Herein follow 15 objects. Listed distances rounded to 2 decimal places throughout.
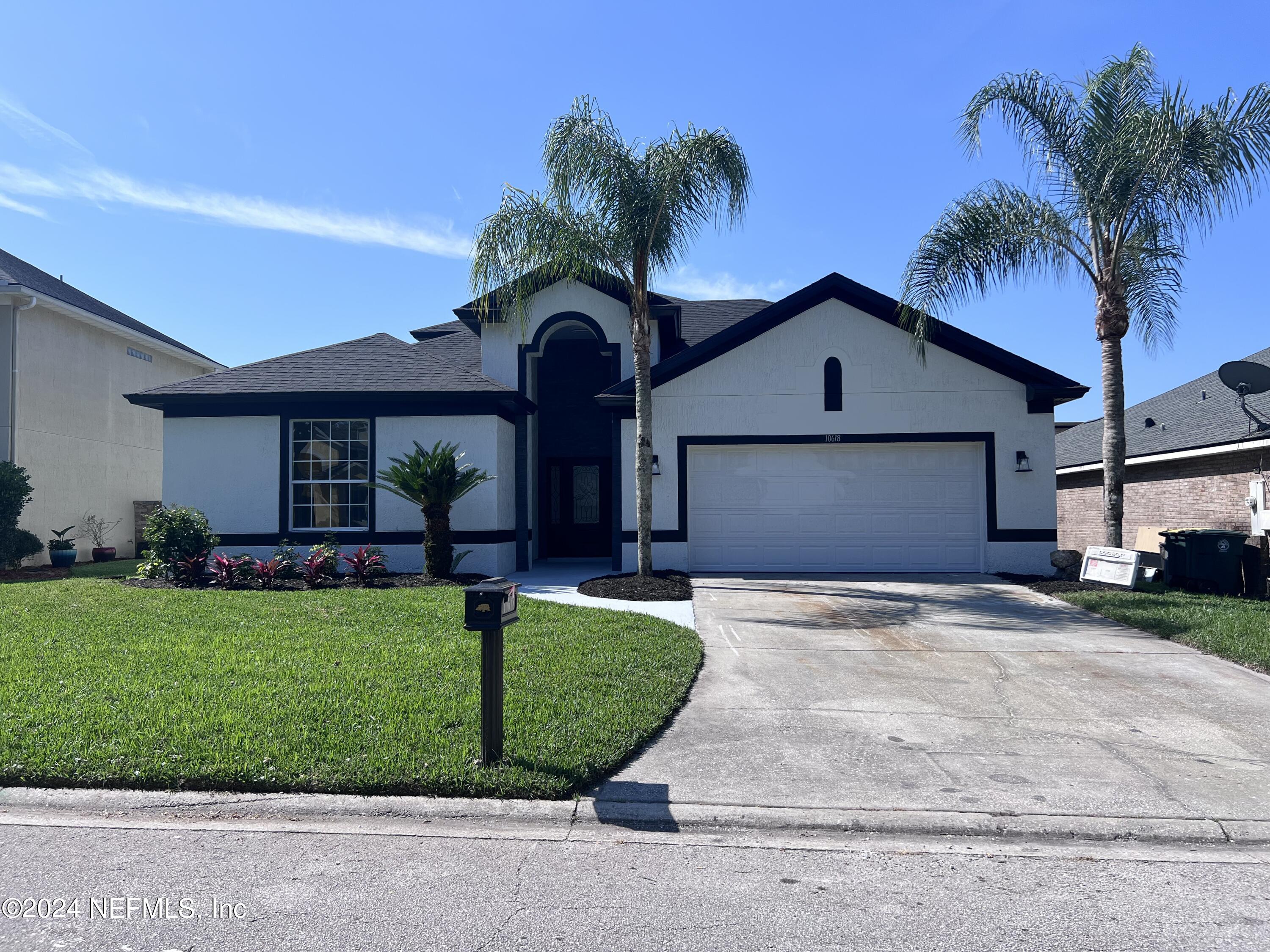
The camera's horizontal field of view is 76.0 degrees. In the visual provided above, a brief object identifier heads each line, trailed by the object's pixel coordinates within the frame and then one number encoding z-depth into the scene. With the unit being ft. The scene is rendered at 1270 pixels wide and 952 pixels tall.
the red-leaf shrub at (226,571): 41.42
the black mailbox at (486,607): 15.79
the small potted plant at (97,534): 62.28
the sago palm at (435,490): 42.91
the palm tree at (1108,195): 37.70
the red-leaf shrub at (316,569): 41.86
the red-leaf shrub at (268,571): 41.11
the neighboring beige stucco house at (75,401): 56.65
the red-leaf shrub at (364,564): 42.16
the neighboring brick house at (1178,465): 46.21
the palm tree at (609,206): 39.88
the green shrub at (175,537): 43.68
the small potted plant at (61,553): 55.31
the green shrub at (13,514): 48.96
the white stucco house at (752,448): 47.73
